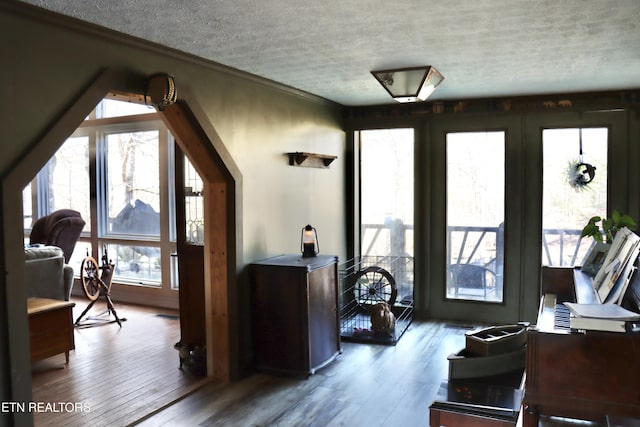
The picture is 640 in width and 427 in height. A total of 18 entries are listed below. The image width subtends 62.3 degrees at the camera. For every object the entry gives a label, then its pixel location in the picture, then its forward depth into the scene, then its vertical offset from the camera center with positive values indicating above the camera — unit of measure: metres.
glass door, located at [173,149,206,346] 4.30 -0.47
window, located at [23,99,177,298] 6.51 +0.15
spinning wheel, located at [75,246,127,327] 5.45 -0.83
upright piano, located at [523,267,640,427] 2.14 -0.74
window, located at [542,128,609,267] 5.16 +0.02
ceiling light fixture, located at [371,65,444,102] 3.70 +0.83
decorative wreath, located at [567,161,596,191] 5.14 +0.21
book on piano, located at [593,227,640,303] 2.59 -0.39
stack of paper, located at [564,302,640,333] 2.14 -0.51
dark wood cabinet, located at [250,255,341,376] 3.97 -0.89
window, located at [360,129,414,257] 5.91 +0.07
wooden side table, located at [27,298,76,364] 4.14 -1.02
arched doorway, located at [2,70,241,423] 2.45 -0.09
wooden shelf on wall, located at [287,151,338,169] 4.76 +0.37
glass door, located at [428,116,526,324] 5.47 -0.22
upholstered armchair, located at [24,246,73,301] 4.96 -0.68
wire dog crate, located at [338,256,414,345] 5.50 -1.00
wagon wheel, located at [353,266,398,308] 5.52 -0.95
